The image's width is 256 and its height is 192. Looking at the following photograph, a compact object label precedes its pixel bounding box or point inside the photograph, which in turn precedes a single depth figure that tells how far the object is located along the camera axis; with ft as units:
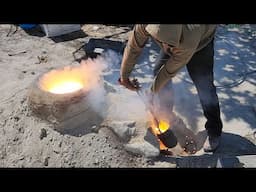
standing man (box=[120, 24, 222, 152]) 10.68
